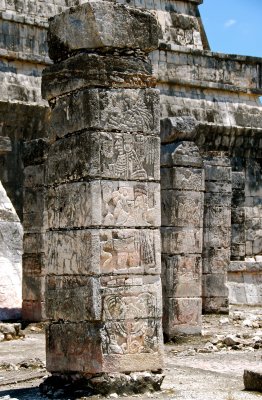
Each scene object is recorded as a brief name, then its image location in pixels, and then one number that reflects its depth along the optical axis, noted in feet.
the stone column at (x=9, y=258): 44.75
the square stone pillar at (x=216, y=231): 49.16
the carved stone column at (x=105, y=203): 24.59
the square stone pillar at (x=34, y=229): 43.42
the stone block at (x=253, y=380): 24.95
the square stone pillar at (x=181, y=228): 38.37
